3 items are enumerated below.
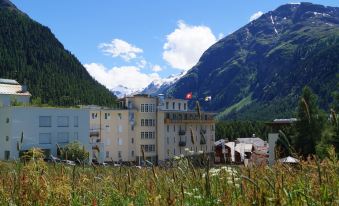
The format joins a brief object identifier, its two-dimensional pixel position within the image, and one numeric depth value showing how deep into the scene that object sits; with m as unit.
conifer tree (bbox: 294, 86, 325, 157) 60.88
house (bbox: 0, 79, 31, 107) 87.06
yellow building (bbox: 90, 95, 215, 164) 89.56
